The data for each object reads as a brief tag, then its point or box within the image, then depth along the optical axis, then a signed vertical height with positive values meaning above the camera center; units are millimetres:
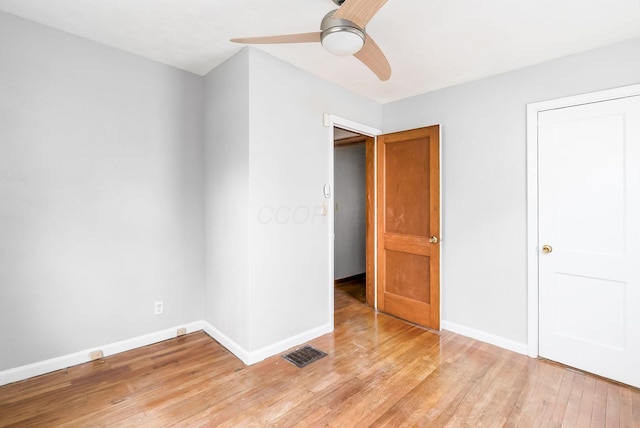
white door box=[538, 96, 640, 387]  2215 -206
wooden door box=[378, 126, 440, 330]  3115 -146
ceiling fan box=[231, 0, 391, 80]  1431 +974
